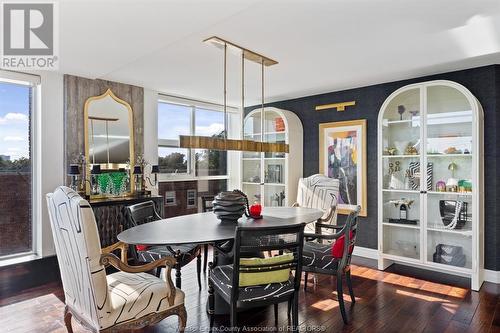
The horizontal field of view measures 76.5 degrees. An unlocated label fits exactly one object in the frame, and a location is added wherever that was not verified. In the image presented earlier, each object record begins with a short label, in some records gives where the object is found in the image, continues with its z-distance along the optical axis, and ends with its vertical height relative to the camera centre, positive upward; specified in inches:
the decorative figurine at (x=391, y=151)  164.9 +7.2
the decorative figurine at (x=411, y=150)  156.9 +7.3
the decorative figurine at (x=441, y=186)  149.4 -10.2
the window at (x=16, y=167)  144.3 -0.5
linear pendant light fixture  107.0 +8.7
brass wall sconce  186.8 +36.0
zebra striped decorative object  152.9 -4.2
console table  152.2 -25.0
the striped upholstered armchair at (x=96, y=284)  72.7 -30.6
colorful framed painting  181.2 +4.1
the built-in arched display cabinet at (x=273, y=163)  201.9 +1.4
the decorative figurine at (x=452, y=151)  145.2 +6.3
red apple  121.0 -17.2
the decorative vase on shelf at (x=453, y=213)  145.0 -22.6
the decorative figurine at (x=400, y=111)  162.1 +27.6
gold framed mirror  162.6 +10.9
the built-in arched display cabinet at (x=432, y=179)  138.5 -7.0
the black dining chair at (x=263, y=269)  80.8 -27.7
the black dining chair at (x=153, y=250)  113.0 -32.2
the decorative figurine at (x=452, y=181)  146.8 -8.0
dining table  87.1 -20.3
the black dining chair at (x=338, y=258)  105.0 -32.7
